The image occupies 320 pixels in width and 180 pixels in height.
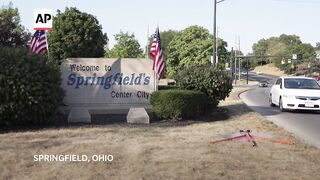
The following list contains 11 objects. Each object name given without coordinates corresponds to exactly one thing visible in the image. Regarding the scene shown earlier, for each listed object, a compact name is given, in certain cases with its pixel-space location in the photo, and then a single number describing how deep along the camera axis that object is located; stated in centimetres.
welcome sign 1549
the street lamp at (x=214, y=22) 3331
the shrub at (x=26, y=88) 1176
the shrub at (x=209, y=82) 1582
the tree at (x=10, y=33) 3356
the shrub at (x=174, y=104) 1370
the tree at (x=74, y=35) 2678
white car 1817
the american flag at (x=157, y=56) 1612
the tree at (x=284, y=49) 14084
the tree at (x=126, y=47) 4859
